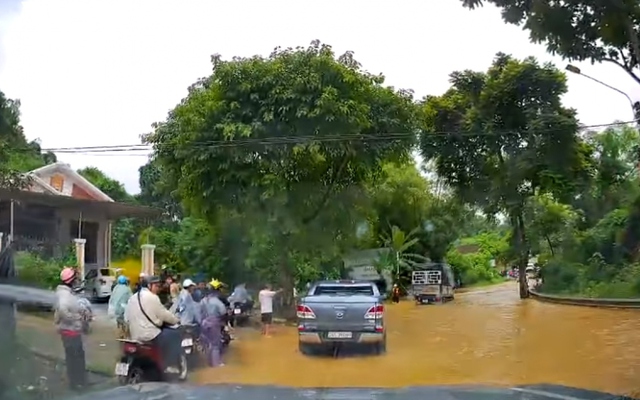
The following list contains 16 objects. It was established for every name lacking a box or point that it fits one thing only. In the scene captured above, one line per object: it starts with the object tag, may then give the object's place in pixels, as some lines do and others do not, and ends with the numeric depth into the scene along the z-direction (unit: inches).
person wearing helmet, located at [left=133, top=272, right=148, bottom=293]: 304.6
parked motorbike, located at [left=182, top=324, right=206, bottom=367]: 334.3
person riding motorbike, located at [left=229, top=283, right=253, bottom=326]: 482.7
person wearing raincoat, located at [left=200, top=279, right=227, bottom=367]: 371.2
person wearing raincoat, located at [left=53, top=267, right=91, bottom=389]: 276.1
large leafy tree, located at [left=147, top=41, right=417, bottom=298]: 511.8
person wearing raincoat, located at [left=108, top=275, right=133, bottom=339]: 330.2
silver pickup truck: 435.2
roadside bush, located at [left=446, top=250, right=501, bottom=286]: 736.3
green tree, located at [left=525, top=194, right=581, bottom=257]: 613.0
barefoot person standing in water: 498.0
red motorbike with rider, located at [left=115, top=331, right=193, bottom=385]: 285.3
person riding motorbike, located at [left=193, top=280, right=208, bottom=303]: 378.3
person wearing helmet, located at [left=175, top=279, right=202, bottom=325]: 358.0
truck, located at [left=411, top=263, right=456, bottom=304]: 712.4
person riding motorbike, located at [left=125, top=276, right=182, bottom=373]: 294.7
